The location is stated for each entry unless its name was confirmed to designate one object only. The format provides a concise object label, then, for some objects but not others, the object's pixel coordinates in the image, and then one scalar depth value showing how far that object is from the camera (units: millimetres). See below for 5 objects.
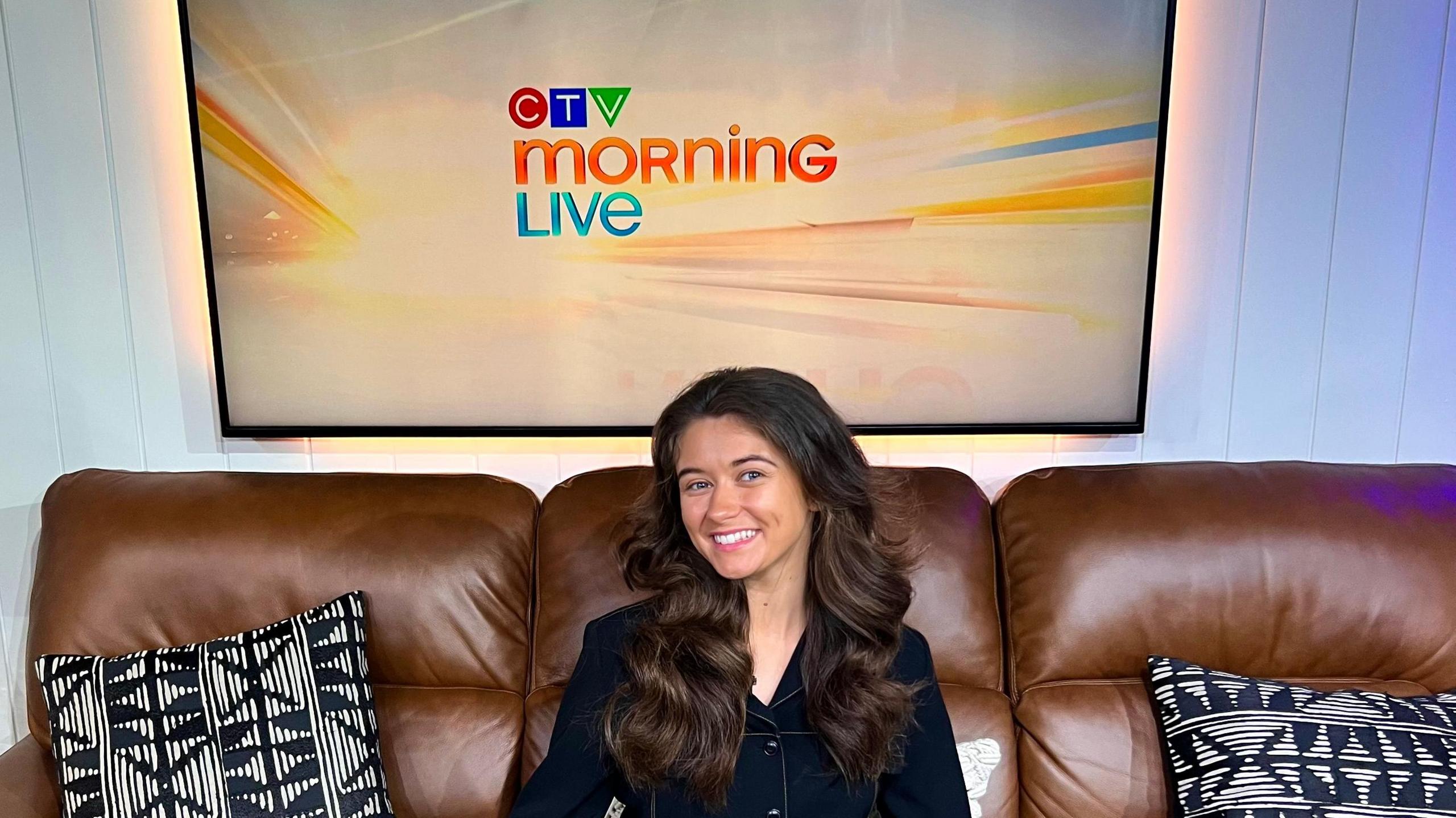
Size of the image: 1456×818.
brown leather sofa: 1500
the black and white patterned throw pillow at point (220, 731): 1327
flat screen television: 1656
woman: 1200
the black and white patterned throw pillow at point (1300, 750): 1274
